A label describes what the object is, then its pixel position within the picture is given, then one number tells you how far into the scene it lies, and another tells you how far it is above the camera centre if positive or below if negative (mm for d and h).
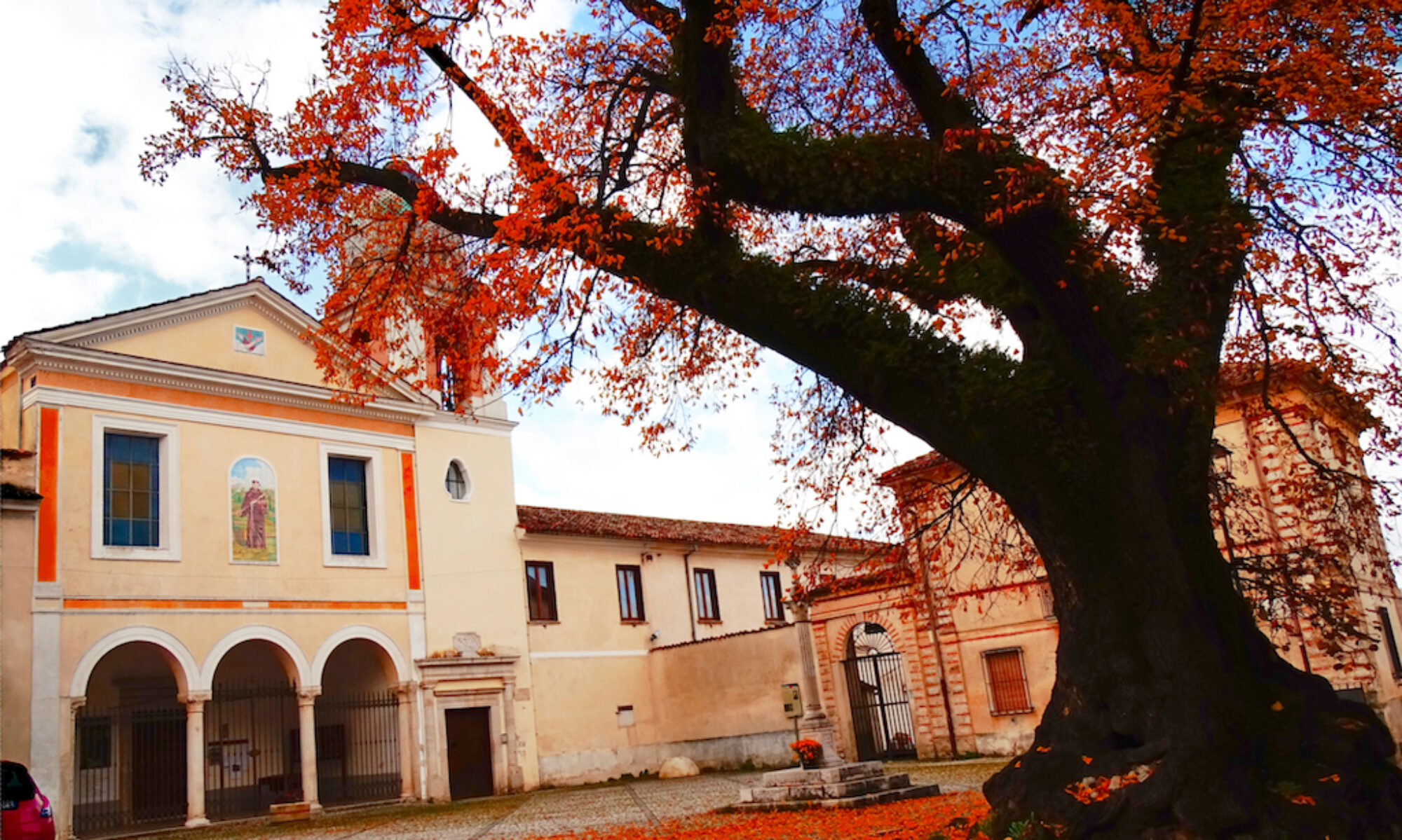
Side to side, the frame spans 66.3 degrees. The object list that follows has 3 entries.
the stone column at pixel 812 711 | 14586 -642
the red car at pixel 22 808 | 11078 -483
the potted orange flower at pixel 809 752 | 14258 -1117
